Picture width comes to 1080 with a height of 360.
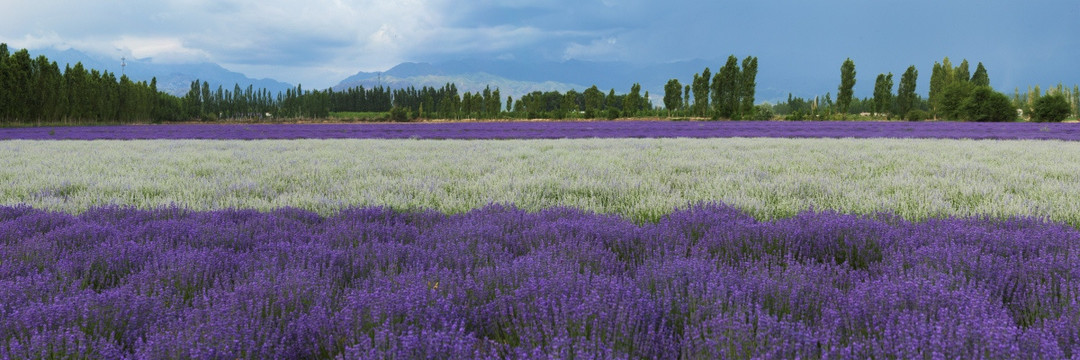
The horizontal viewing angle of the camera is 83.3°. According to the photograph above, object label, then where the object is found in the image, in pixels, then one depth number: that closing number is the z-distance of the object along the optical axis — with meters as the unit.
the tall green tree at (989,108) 48.34
